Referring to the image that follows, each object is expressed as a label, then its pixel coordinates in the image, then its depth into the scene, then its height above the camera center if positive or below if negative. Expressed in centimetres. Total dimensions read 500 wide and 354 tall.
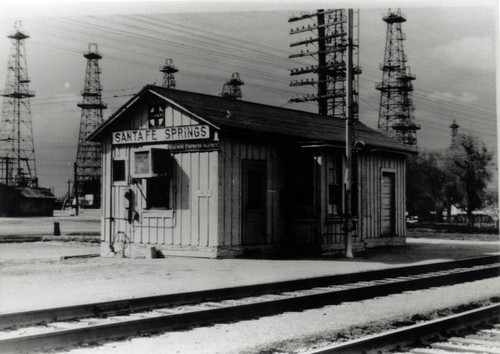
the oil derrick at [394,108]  6025 +1064
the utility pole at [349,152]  1634 +155
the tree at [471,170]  3459 +236
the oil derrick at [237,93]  3871 +780
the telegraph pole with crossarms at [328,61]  4538 +1138
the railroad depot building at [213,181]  1556 +79
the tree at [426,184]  4691 +205
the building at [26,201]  5747 +90
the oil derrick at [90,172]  8550 +531
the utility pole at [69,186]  9055 +361
